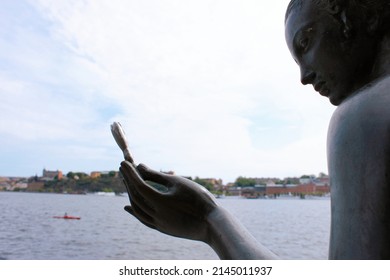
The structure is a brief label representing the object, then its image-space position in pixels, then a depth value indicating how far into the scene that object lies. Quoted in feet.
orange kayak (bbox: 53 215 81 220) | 129.70
